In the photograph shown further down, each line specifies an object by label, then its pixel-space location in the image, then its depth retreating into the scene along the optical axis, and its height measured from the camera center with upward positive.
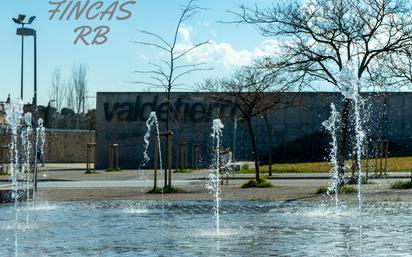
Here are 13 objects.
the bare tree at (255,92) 21.88 +2.39
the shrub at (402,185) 22.59 -0.60
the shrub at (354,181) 24.02 -0.51
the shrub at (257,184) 23.97 -0.58
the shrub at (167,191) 21.86 -0.71
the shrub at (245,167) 38.25 -0.08
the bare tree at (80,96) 87.06 +7.87
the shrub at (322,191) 20.25 -0.68
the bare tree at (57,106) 88.05 +6.98
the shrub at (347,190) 20.28 -0.66
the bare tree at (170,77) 22.86 +2.61
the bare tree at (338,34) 21.22 +3.56
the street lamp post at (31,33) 25.35 +5.08
